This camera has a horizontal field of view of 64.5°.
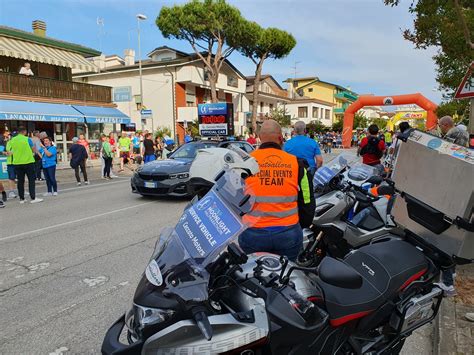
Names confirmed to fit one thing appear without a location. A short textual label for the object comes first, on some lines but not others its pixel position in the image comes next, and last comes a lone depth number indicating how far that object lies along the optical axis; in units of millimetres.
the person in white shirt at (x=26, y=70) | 19667
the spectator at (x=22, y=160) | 9633
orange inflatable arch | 17109
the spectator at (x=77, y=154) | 12758
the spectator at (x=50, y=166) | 11133
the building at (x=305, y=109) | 59906
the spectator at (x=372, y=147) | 9266
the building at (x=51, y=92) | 18797
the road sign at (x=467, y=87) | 4951
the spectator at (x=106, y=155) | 14781
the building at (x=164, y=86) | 32875
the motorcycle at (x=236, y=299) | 1838
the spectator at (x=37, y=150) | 11639
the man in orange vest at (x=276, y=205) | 3045
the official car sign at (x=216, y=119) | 17750
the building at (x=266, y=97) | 46594
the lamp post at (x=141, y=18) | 26758
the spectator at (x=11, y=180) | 11086
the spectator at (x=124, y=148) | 17672
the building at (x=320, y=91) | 70188
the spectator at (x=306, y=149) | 7617
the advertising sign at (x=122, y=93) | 33625
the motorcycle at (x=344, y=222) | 4184
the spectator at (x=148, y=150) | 15961
